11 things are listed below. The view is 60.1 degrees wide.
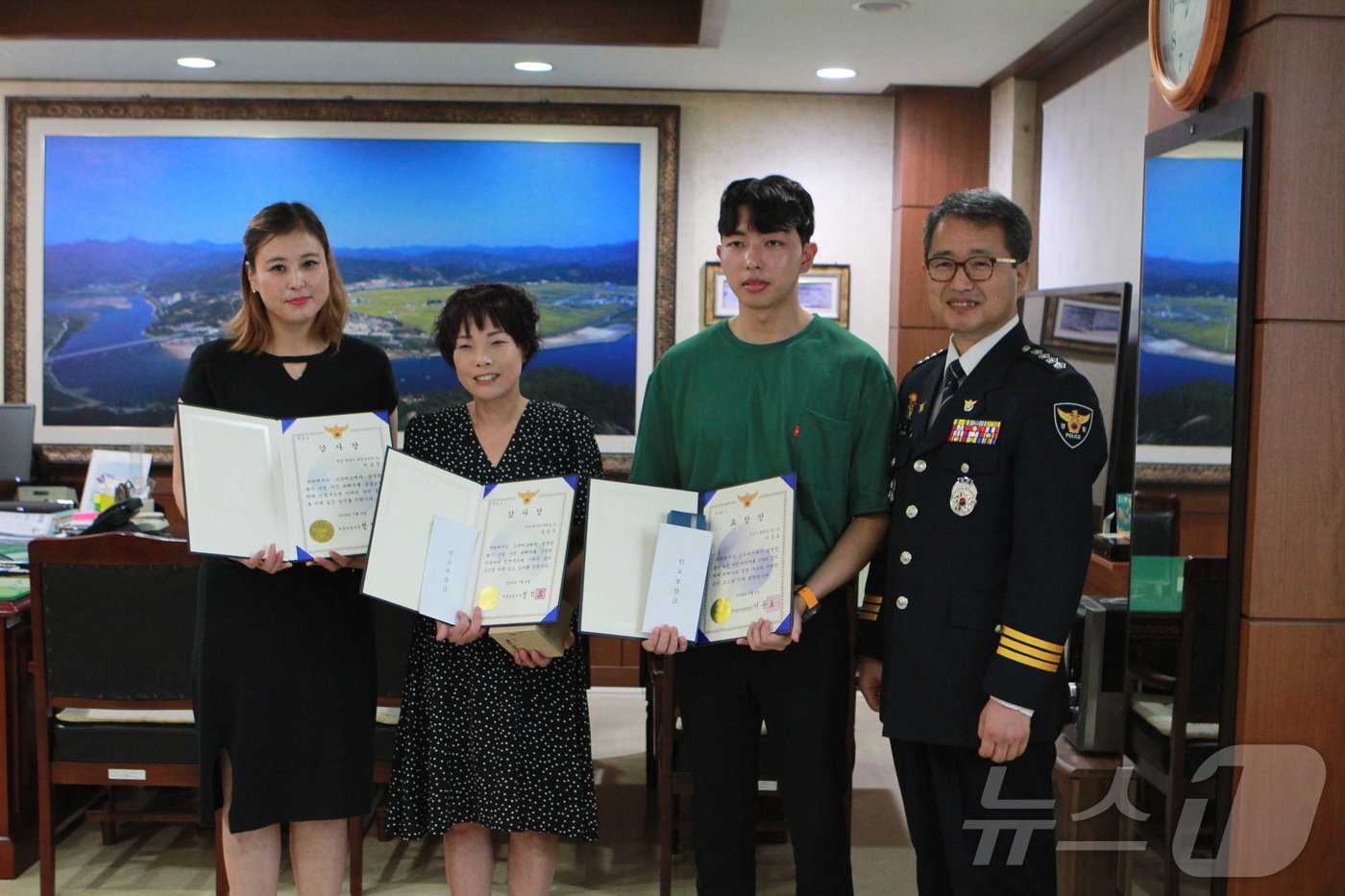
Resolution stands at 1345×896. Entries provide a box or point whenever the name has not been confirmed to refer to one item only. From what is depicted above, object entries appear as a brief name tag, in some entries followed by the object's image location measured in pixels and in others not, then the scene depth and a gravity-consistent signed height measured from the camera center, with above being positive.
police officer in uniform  1.79 -0.26
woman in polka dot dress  2.17 -0.57
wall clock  1.93 +0.62
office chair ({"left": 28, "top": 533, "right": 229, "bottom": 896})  2.72 -0.67
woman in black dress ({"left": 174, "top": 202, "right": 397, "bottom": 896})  2.17 -0.46
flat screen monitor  4.87 -0.28
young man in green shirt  2.05 -0.17
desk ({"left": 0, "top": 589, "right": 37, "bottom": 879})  2.96 -0.96
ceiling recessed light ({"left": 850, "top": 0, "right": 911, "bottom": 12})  3.73 +1.26
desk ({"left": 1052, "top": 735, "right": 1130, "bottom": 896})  2.55 -0.94
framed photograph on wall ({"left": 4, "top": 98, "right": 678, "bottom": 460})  5.22 +0.69
